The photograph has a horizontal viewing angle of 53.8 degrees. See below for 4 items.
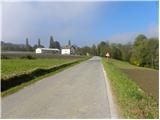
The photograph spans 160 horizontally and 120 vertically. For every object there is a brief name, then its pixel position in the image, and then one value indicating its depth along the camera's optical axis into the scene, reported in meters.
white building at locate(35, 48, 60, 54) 67.58
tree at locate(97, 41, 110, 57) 60.73
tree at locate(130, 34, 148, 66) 44.81
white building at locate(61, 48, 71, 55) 76.01
